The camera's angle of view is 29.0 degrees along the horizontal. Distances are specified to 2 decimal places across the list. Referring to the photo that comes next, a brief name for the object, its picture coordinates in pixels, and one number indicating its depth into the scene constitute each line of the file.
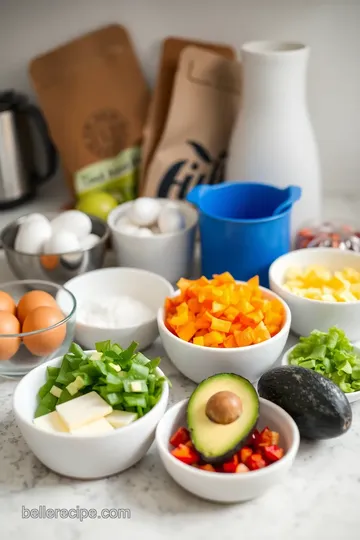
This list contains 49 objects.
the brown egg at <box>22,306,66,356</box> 0.99
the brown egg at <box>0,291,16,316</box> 1.04
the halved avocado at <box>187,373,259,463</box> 0.80
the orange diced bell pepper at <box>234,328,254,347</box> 0.96
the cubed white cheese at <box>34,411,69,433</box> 0.84
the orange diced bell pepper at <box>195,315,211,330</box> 0.98
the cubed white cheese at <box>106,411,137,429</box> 0.84
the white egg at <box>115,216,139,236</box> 1.24
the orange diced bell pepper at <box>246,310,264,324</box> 0.97
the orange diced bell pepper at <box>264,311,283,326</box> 0.99
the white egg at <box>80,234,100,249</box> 1.23
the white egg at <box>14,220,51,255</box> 1.21
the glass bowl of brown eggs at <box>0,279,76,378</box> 0.99
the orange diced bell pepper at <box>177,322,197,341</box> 0.98
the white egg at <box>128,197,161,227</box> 1.26
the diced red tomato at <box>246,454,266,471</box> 0.80
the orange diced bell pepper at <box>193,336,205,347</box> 0.96
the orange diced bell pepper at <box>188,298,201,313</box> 1.01
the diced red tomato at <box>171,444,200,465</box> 0.82
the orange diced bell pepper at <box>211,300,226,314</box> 0.98
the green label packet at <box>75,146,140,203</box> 1.44
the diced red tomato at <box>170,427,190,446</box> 0.85
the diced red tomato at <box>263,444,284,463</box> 0.81
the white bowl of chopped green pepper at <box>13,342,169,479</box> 0.82
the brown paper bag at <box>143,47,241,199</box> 1.36
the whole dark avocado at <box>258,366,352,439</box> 0.86
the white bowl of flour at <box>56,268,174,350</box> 1.06
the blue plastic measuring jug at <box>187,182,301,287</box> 1.13
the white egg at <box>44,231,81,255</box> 1.19
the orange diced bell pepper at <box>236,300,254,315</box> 0.98
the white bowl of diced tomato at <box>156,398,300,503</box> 0.78
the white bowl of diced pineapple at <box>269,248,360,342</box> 1.05
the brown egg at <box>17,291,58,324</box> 1.04
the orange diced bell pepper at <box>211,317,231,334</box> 0.96
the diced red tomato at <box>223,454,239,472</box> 0.80
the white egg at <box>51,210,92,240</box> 1.25
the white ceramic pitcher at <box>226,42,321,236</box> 1.22
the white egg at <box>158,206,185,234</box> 1.24
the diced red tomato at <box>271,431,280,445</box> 0.84
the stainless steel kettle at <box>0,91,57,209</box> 1.39
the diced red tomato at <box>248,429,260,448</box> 0.84
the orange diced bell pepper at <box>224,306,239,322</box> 0.98
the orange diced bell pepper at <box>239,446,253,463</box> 0.81
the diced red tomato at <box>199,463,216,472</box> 0.81
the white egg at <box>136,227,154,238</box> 1.23
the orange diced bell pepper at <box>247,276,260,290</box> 1.03
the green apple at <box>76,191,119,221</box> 1.37
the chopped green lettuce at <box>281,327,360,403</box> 0.94
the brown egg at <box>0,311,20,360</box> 0.98
